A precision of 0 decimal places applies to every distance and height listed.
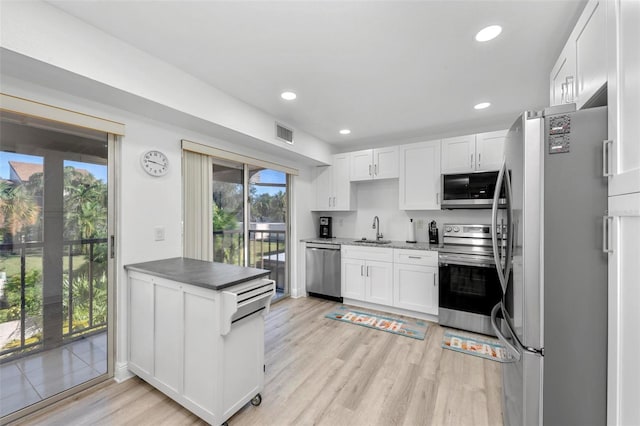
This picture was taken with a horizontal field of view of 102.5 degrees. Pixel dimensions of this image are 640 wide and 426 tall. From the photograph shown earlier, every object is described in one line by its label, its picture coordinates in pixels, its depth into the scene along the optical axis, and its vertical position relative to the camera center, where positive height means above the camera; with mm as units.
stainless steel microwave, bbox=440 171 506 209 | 3141 +280
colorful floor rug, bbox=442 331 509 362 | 2516 -1399
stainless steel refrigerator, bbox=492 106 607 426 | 1068 -245
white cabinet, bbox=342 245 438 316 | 3275 -905
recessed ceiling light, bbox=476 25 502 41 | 1686 +1205
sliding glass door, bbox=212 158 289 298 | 3139 -79
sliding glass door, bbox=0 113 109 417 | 1700 -360
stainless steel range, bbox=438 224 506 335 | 2865 -857
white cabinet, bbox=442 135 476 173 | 3305 +759
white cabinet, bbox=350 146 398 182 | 3891 +758
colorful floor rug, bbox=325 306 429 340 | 3005 -1399
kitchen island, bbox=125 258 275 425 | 1584 -838
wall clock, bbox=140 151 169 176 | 2289 +448
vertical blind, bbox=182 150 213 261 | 2672 +63
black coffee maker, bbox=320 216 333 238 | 4602 -292
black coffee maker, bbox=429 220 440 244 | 3672 -305
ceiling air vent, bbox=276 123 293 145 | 3250 +1021
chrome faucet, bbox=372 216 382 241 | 4246 -254
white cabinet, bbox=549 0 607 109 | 1134 +794
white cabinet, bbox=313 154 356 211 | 4316 +436
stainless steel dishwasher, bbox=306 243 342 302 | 3992 -940
